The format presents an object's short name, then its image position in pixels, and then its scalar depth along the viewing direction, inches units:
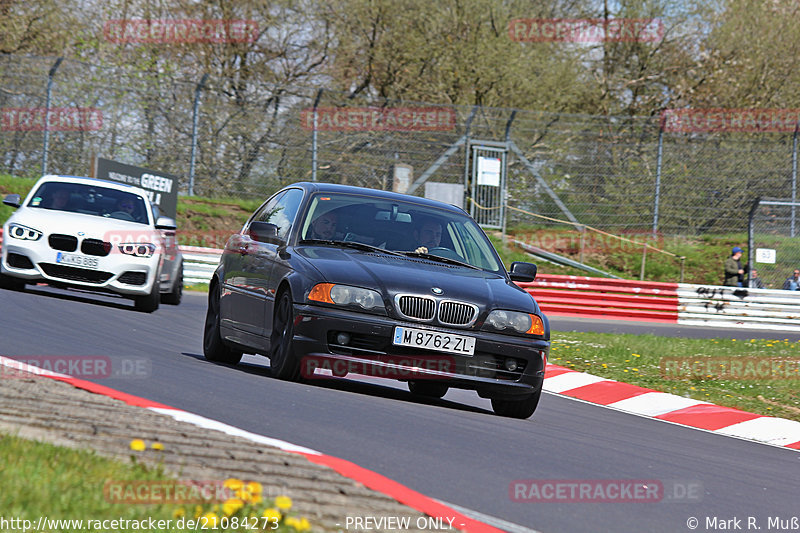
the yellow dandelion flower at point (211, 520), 143.2
